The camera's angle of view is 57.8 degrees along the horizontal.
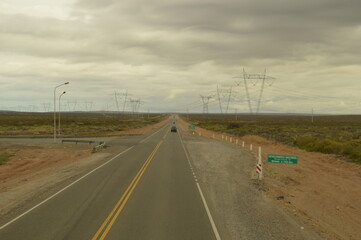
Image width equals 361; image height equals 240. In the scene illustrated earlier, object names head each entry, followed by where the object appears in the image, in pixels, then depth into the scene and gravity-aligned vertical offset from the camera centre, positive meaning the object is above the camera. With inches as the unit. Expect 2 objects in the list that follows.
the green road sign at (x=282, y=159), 739.7 -101.0
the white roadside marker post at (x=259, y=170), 796.7 -136.1
